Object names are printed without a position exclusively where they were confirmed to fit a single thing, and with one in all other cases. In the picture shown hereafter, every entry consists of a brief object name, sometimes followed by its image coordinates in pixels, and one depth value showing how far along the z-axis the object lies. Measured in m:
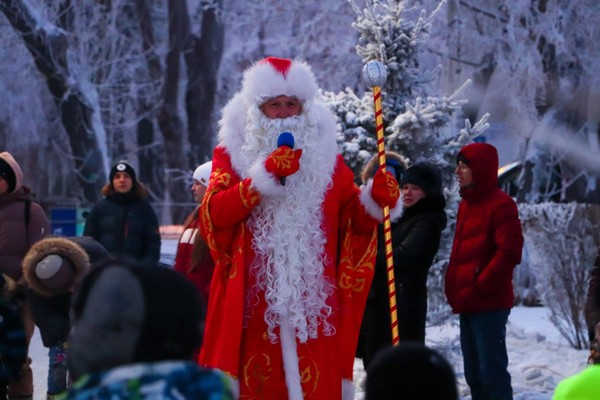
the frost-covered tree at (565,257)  16.50
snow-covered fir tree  12.45
